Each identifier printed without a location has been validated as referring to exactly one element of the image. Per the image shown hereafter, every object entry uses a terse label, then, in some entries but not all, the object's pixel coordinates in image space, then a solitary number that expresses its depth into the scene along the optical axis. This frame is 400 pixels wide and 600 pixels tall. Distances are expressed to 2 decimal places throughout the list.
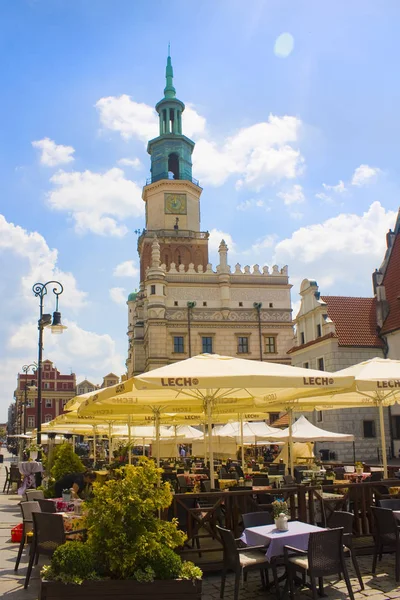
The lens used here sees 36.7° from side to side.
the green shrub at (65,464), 14.18
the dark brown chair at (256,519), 8.41
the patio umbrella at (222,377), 8.82
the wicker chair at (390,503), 9.75
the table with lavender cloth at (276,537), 7.34
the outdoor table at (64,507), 10.73
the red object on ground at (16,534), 11.89
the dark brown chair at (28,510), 10.27
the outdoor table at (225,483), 14.76
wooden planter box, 5.85
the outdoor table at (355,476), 16.06
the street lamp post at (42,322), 19.89
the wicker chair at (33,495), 12.57
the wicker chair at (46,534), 8.44
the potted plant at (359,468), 17.38
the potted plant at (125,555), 5.88
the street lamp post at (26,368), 36.87
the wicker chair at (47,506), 9.95
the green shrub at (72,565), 5.98
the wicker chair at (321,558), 6.88
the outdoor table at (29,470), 19.88
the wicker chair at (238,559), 7.12
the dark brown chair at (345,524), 7.84
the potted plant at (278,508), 8.07
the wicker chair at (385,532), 8.46
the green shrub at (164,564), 6.07
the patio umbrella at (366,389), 10.73
